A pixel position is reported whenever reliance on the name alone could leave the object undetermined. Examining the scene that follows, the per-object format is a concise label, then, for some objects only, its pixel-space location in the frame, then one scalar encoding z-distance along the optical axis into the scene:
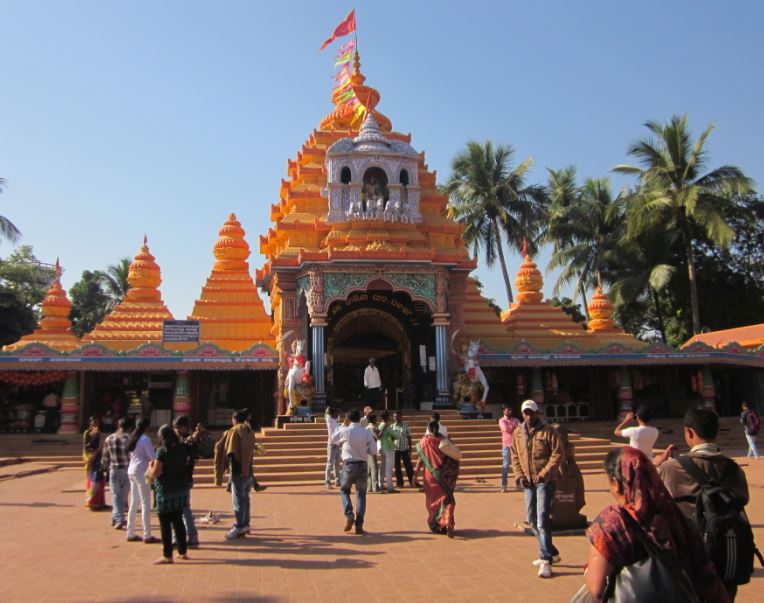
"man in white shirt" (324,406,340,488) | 12.70
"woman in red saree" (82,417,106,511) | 10.26
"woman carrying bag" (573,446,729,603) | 2.78
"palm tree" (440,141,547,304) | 36.41
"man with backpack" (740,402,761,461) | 17.19
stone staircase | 14.43
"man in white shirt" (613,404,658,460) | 7.47
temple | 19.39
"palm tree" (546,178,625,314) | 36.28
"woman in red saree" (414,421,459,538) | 8.04
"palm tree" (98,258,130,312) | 50.84
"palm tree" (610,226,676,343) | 33.44
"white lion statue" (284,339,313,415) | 17.77
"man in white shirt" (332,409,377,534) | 8.23
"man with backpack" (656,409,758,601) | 3.59
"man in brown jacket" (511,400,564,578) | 6.17
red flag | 24.47
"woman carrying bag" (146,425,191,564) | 6.73
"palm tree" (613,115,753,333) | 30.09
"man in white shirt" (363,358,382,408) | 18.03
